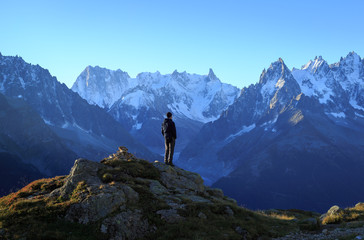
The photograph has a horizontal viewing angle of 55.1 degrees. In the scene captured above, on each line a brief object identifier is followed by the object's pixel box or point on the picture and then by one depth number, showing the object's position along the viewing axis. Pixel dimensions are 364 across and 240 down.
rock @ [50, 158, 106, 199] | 19.58
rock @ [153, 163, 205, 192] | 24.78
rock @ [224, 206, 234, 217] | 19.66
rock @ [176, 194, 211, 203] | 20.91
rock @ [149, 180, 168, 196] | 21.39
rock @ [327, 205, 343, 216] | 22.64
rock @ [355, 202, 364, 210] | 27.45
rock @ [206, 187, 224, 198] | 27.39
